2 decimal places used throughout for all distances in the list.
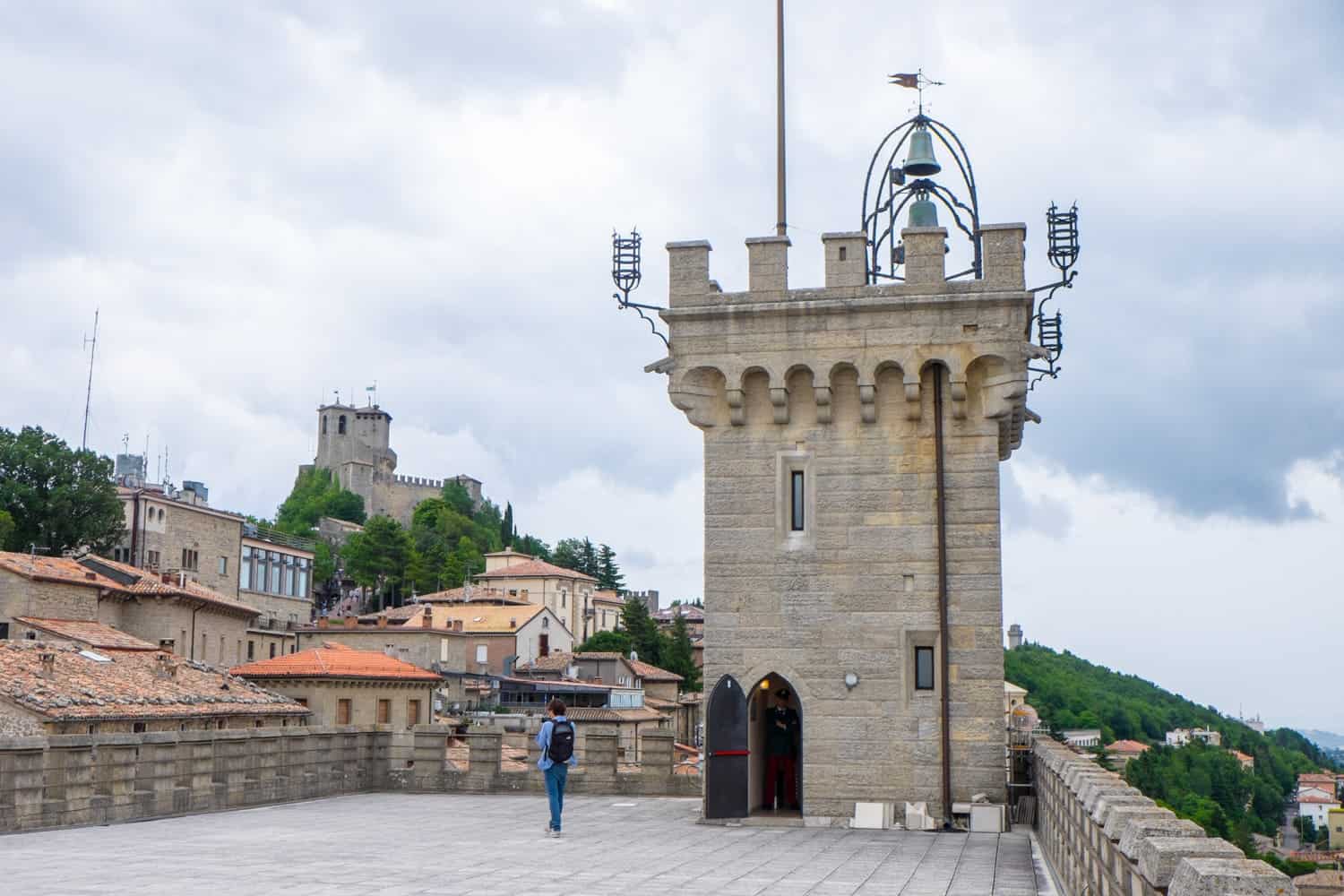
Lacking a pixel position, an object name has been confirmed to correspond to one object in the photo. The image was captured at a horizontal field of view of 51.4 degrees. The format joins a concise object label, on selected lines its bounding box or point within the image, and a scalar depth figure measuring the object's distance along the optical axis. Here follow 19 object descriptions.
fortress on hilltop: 162.50
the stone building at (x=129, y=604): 45.41
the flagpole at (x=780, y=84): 20.81
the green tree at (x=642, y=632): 97.31
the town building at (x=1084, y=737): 114.69
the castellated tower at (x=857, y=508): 17.44
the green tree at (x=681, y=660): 96.25
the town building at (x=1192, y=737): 141.12
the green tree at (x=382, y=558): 121.94
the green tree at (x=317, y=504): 152.75
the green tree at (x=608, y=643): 95.06
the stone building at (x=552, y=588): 112.00
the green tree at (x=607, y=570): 145.25
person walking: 14.89
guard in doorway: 19.09
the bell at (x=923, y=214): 20.48
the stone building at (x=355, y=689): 43.75
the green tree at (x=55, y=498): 71.12
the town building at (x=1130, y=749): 101.75
